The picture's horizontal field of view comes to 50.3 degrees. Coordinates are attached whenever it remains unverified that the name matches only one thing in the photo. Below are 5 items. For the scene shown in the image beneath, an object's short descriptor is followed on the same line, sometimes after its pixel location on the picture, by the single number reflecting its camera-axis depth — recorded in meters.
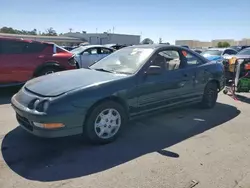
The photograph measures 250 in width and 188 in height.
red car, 7.26
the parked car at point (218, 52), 16.37
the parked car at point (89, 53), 12.01
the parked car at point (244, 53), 12.36
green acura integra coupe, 3.62
